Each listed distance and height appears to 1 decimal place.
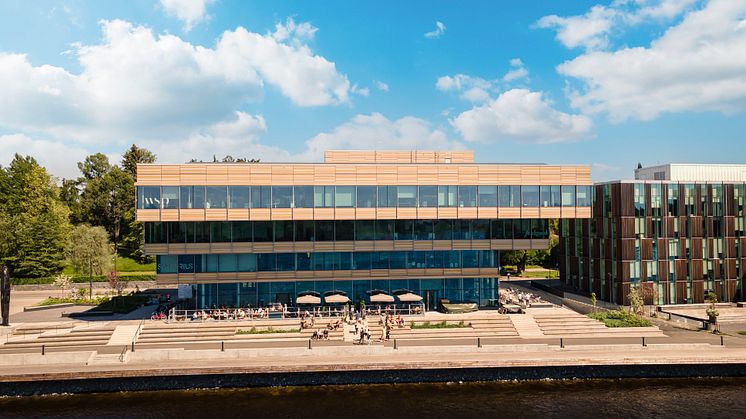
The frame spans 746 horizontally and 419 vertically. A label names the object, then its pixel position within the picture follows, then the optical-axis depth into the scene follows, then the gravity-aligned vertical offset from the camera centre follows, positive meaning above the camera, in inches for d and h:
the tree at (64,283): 2918.8 -321.1
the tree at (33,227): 3457.2 +14.6
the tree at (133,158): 4512.8 +624.5
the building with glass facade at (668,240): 2490.2 -70.5
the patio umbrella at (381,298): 2068.2 -286.5
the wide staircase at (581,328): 1955.0 -396.6
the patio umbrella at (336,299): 2059.5 -288.1
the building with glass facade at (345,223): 2018.9 +18.2
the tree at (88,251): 3435.0 -152.1
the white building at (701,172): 2723.9 +292.1
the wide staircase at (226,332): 1841.8 -385.3
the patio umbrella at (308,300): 2047.2 -289.2
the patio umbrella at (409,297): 2085.4 -287.2
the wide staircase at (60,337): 1812.4 -396.2
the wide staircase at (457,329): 1895.9 -388.2
